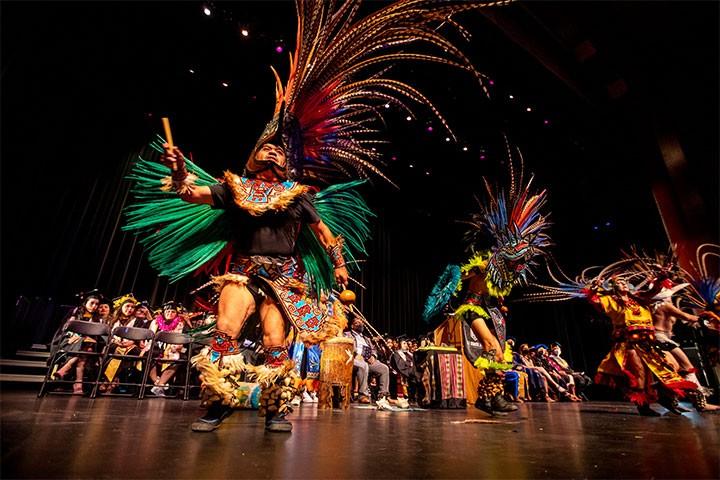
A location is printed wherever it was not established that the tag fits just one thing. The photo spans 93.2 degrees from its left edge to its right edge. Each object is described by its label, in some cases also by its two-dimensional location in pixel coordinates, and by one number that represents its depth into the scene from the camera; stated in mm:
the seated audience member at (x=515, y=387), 7672
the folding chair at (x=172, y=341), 4895
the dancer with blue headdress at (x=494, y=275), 3434
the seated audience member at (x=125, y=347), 5652
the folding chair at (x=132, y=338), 4496
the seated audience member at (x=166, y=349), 5773
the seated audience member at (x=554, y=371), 9026
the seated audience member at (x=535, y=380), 8445
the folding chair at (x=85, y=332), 4125
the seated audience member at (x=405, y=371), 7004
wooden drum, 5137
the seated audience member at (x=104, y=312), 5855
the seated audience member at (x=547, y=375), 8758
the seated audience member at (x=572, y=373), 9312
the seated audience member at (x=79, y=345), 4844
